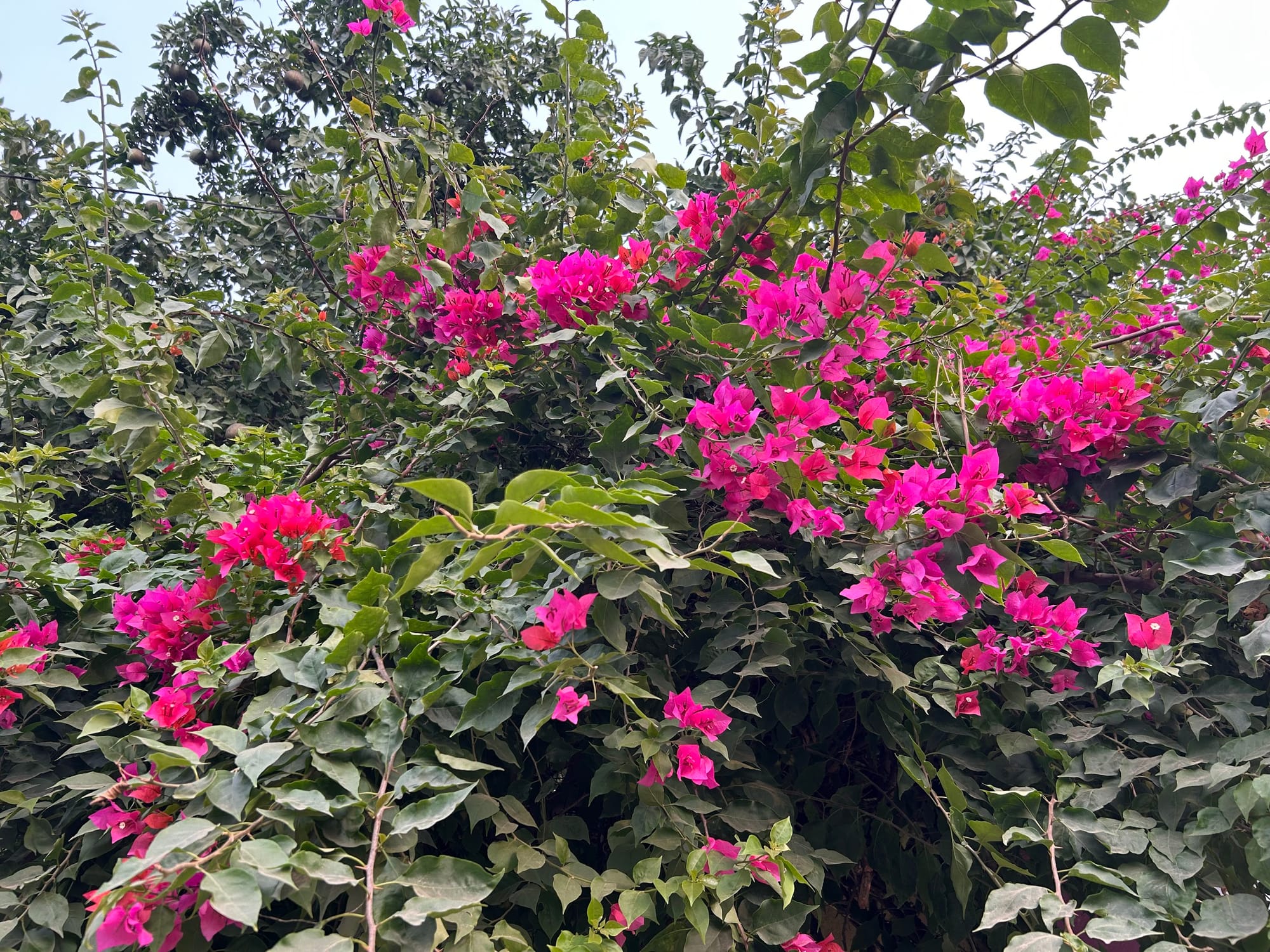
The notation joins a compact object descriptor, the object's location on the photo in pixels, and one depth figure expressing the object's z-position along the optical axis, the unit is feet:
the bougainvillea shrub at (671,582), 2.88
